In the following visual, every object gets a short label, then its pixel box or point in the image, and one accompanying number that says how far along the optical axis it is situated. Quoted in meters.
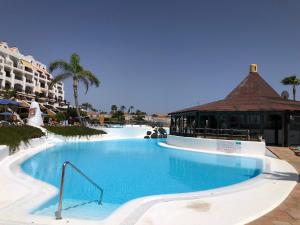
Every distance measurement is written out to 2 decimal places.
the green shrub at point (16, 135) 14.14
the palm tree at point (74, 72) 31.30
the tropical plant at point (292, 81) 44.13
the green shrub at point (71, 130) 25.59
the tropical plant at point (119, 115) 68.07
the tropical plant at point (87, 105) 103.57
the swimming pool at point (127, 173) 7.51
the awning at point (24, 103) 48.07
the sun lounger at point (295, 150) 15.09
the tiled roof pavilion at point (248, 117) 18.83
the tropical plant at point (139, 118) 65.78
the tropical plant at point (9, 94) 43.94
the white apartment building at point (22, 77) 56.67
